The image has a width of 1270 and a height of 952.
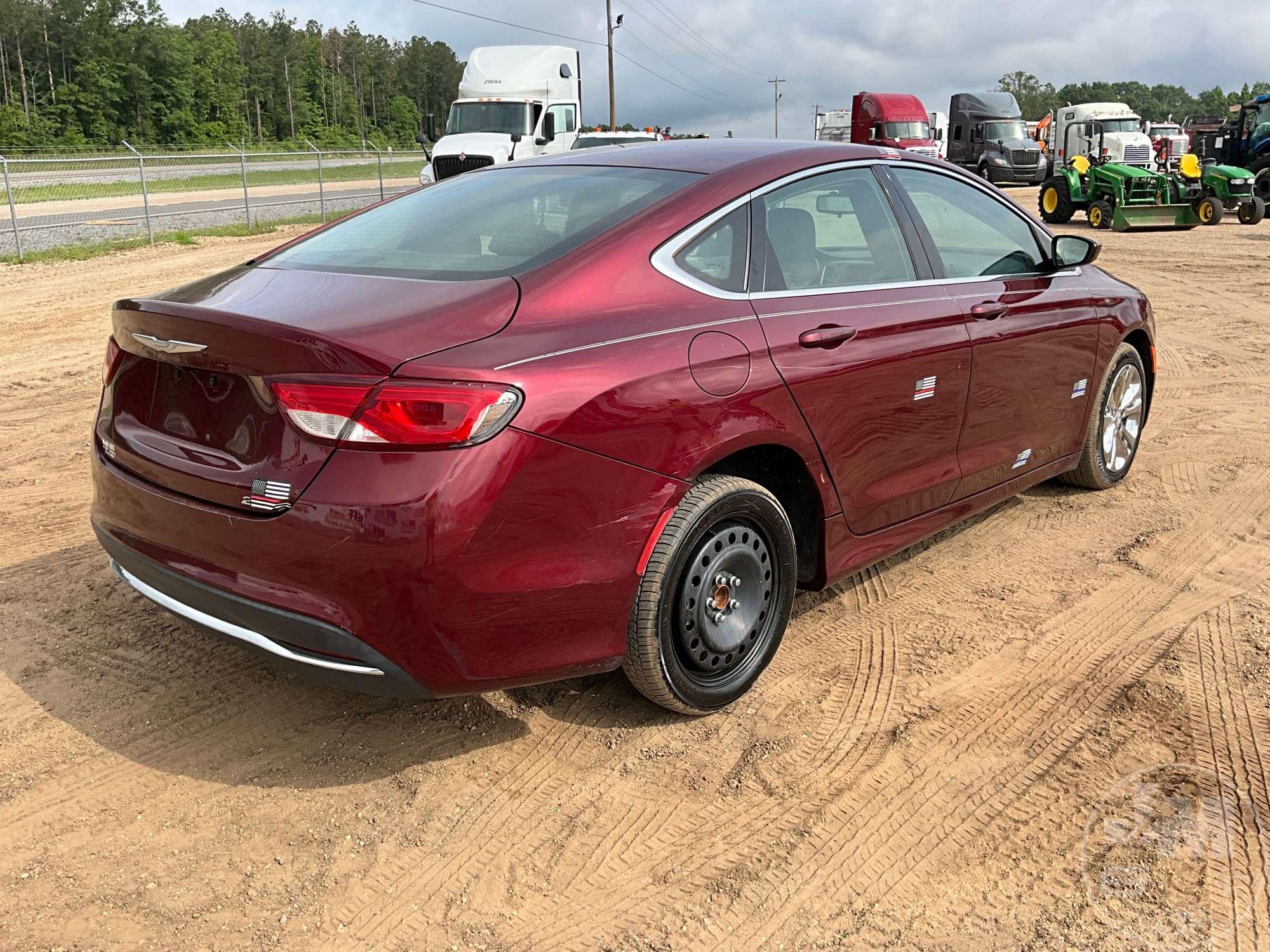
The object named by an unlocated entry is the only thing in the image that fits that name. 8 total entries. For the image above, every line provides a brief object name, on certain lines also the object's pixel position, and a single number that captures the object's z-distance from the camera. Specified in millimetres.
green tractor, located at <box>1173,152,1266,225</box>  22031
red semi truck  35875
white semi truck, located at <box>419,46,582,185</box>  22641
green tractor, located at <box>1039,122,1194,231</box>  21391
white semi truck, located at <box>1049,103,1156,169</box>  30594
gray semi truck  35594
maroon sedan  2451
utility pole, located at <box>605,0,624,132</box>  52125
